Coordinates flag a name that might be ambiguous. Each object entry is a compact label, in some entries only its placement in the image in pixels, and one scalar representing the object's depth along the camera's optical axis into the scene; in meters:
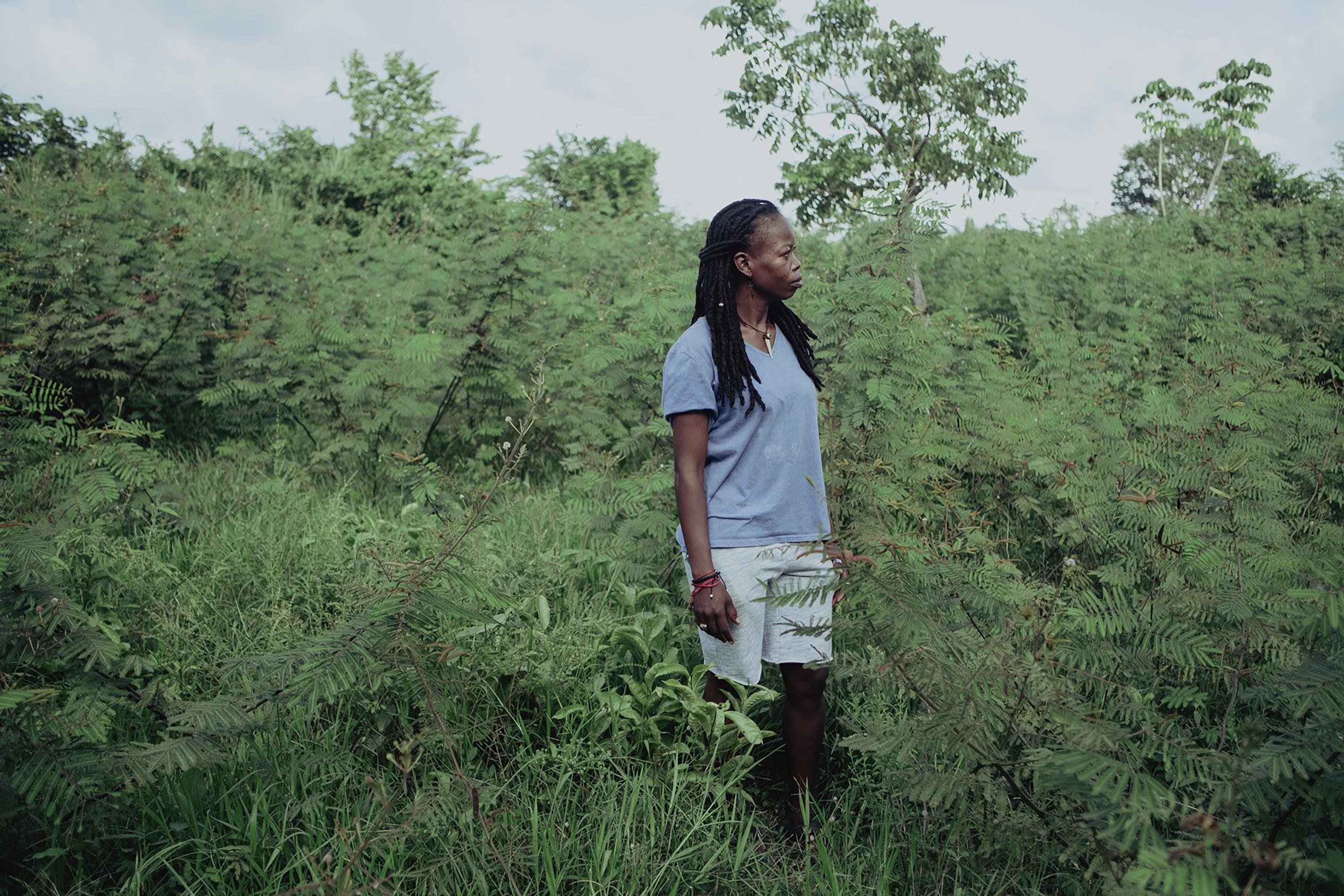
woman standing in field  2.80
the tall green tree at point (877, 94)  10.34
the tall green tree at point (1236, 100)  13.54
